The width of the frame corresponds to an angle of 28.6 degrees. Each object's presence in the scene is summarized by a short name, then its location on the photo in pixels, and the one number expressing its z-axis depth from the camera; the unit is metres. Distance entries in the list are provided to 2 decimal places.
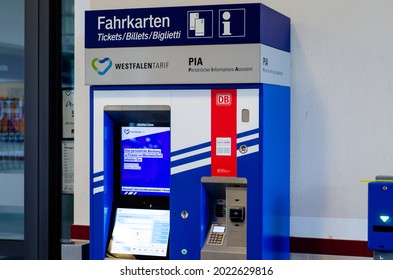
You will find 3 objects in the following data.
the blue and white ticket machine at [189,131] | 4.23
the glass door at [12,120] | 5.76
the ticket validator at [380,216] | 3.83
